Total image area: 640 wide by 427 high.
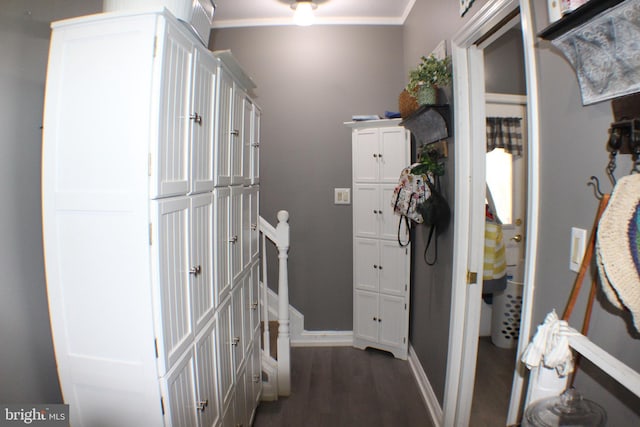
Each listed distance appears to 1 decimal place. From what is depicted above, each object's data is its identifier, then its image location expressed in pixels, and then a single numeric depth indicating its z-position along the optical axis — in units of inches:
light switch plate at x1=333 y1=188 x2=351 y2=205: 116.3
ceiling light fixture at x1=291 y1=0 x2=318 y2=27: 92.8
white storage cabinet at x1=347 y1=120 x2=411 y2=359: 101.7
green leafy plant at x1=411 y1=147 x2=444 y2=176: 79.3
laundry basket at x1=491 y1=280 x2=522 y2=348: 105.7
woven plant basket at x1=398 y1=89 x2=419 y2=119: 79.8
